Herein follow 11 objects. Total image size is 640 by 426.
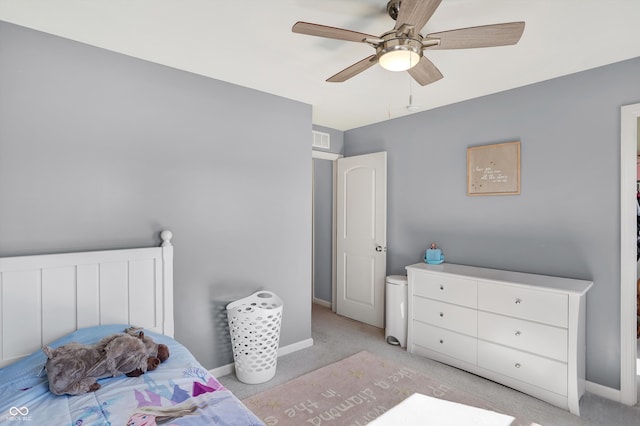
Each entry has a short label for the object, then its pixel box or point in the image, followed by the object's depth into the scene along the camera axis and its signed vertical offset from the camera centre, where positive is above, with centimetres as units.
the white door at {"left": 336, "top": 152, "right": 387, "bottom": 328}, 399 -31
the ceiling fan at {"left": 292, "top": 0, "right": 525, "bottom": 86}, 147 +86
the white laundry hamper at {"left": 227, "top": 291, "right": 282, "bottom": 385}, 261 -102
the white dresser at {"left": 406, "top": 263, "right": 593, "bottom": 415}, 235 -92
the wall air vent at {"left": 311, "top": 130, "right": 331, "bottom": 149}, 416 +92
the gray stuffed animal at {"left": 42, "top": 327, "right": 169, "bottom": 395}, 151 -74
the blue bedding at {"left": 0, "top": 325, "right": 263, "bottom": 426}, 131 -82
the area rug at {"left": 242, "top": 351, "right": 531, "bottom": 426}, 222 -137
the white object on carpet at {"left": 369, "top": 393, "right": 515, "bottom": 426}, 216 -137
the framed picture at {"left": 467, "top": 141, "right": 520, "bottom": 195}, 299 +41
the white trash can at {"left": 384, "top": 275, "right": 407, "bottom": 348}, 342 -104
